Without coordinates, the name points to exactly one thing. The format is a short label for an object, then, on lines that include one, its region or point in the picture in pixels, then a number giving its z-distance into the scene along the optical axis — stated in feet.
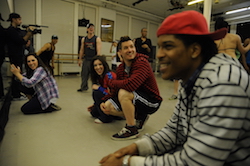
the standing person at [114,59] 18.93
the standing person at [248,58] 11.36
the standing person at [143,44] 14.98
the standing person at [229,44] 8.23
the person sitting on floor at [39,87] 7.97
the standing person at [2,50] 9.02
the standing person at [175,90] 11.95
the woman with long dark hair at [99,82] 7.26
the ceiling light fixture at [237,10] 26.21
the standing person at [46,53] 12.56
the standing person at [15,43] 9.71
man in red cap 1.79
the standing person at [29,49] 16.59
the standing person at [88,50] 13.04
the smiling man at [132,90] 5.71
